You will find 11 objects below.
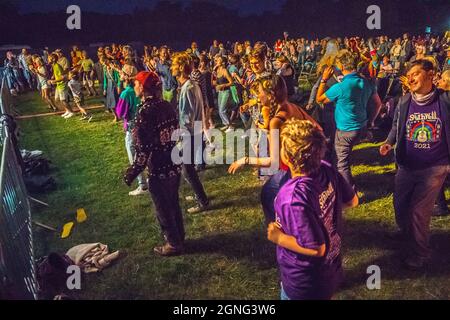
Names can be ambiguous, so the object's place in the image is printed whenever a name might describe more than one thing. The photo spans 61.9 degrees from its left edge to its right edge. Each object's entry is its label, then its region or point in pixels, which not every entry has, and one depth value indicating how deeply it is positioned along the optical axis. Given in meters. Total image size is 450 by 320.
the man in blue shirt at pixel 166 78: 10.20
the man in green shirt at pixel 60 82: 12.03
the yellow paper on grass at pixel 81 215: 5.72
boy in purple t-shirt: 2.37
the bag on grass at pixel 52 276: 4.11
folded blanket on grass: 4.46
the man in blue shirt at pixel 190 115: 5.45
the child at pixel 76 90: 12.21
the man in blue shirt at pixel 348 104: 5.07
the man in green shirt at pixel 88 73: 16.09
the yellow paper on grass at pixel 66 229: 5.31
